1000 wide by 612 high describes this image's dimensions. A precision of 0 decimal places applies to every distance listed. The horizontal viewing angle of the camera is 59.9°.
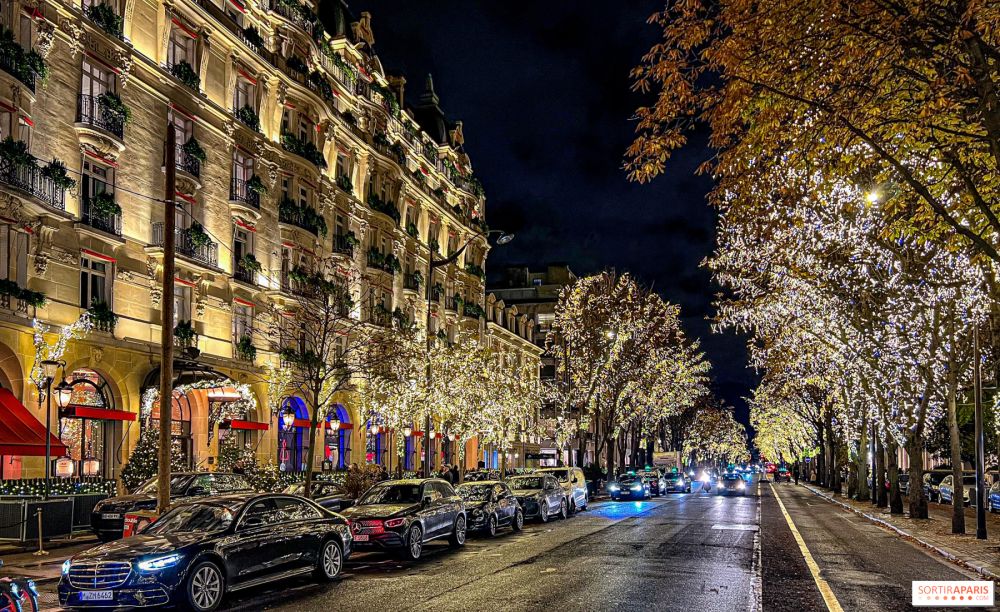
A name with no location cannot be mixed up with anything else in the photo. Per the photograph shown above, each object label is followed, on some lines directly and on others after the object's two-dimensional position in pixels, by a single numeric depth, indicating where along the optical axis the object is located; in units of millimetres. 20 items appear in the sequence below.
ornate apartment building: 25953
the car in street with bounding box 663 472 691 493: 60094
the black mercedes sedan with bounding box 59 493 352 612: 11750
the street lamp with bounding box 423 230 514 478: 30869
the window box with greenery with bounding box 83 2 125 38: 28453
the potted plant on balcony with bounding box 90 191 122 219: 28422
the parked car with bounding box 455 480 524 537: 22994
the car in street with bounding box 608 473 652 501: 47375
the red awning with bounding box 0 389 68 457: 21406
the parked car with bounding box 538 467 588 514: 32478
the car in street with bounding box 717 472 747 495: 56688
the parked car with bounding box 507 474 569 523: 28327
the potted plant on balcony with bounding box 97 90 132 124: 28781
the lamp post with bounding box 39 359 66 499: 20747
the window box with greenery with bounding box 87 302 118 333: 28031
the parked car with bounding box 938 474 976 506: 44547
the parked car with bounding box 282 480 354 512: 25523
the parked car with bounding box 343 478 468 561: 17828
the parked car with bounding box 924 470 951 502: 50219
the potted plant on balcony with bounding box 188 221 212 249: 33281
